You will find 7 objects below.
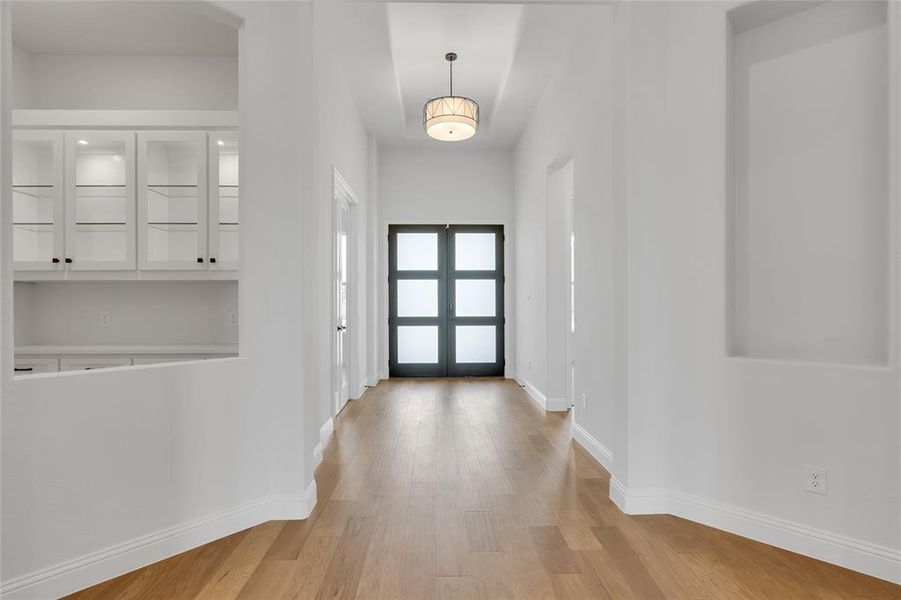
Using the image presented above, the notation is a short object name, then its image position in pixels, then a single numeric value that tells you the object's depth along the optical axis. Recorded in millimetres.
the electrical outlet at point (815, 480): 2281
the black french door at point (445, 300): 7500
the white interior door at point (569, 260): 5223
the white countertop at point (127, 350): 3531
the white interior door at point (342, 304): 5077
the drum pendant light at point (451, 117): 4785
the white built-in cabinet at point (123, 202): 3539
